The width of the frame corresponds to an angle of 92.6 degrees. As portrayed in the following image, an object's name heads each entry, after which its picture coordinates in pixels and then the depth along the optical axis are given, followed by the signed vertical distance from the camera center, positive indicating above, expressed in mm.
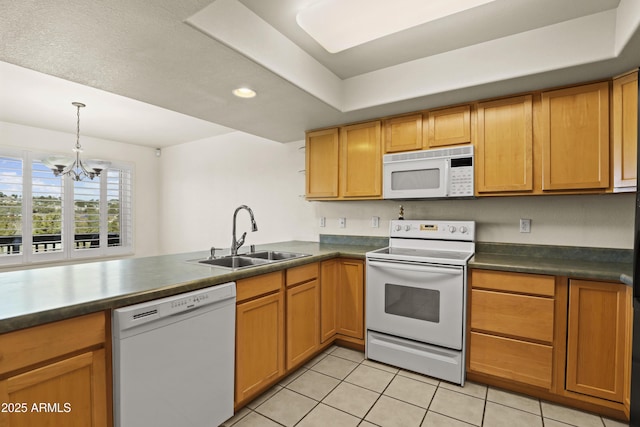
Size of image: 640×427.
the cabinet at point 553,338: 1813 -816
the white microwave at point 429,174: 2445 +315
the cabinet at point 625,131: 1859 +499
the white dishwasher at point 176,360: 1280 -709
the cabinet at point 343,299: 2703 -799
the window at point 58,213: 3838 -30
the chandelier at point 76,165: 3090 +489
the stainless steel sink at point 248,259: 2234 -381
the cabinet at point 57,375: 1022 -600
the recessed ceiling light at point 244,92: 2238 +891
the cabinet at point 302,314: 2258 -809
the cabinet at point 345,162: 2910 +488
